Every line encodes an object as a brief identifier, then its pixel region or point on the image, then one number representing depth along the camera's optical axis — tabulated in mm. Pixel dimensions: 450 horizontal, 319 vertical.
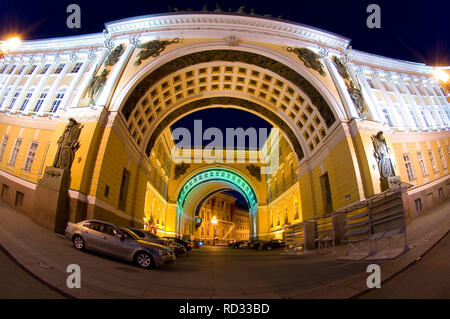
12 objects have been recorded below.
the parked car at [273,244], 25797
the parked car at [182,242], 18219
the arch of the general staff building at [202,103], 14023
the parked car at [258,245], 26478
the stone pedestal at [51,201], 11323
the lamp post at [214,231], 57450
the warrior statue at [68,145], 13000
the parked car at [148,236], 11813
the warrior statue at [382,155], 14281
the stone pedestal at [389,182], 13644
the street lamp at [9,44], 11895
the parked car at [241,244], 33762
